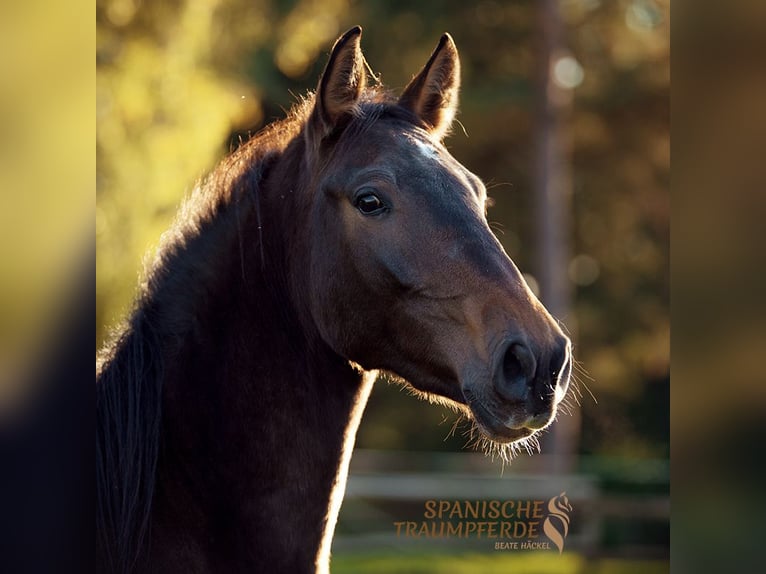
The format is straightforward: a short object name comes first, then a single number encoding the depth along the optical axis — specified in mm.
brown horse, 4820
